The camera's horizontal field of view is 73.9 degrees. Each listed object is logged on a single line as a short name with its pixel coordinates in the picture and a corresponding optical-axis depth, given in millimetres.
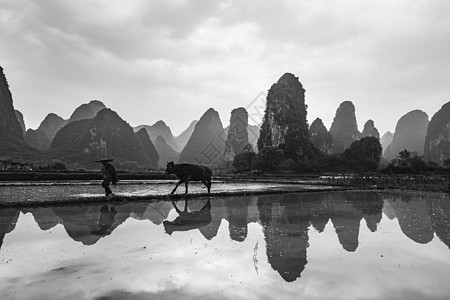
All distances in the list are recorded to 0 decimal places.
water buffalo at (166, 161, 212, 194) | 16406
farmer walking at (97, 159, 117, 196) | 14385
